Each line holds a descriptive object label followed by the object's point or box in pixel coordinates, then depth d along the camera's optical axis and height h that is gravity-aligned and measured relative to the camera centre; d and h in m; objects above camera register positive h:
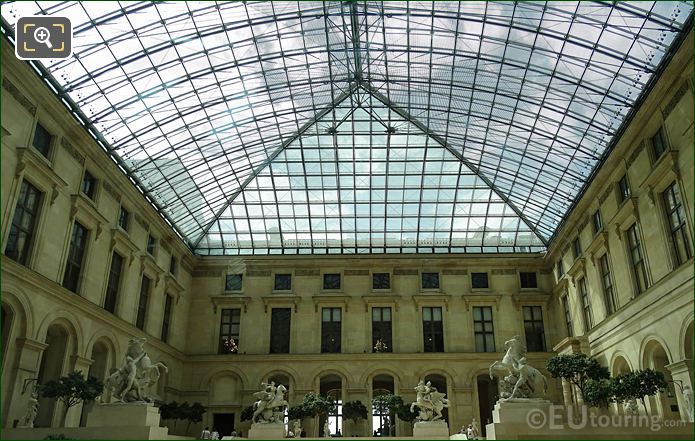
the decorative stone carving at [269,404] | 27.72 +1.77
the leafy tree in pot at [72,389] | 24.42 +2.12
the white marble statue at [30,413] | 23.23 +1.07
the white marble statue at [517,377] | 22.45 +2.55
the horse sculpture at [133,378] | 22.42 +2.38
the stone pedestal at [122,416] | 21.64 +0.92
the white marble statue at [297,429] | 34.69 +0.82
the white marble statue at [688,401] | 22.30 +1.70
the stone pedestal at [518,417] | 20.69 +0.99
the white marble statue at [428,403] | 27.92 +1.92
